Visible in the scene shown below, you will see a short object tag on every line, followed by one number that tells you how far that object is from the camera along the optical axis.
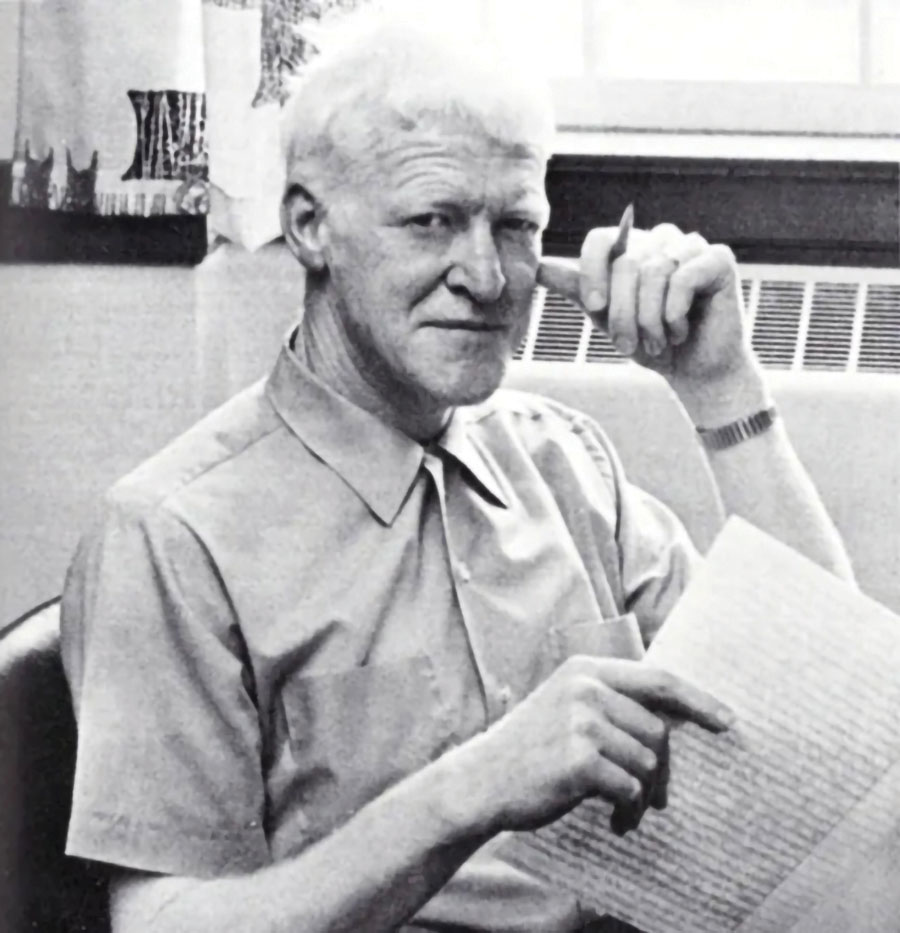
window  2.02
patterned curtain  1.95
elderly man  1.81
